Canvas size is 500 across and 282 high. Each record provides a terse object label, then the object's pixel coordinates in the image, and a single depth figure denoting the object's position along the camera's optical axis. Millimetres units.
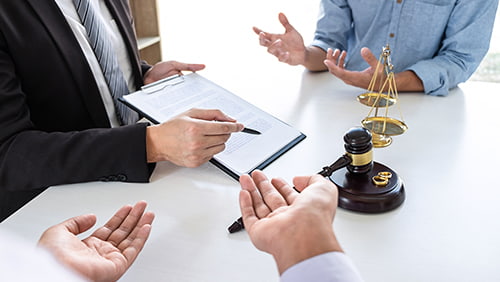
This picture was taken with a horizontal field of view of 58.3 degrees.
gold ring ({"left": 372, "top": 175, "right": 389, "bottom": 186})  955
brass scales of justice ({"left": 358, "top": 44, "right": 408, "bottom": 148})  1112
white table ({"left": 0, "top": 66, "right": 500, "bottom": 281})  786
